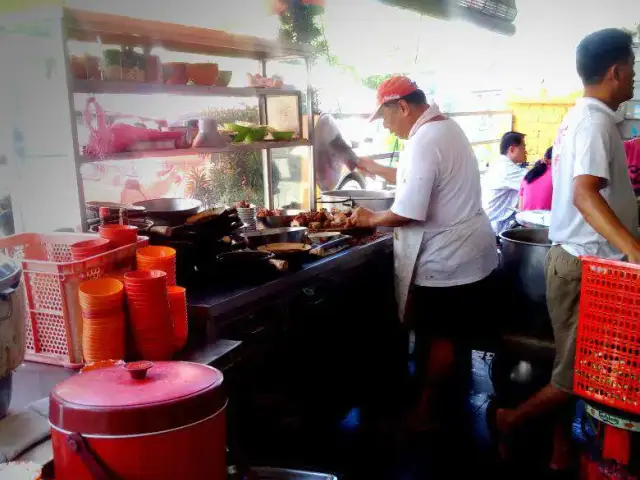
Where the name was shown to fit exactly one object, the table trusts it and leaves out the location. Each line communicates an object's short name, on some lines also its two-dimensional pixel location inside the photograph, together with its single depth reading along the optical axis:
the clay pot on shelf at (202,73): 2.91
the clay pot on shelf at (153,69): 2.69
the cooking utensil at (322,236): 3.06
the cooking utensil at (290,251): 2.60
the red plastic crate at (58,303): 1.70
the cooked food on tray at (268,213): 3.31
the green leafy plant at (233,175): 4.91
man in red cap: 2.83
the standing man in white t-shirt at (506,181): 5.77
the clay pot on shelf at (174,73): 2.80
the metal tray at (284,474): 1.48
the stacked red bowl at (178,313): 1.85
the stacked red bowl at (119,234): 1.93
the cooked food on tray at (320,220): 3.25
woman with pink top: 4.60
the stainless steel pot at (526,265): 2.82
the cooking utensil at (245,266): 2.42
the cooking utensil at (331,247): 2.85
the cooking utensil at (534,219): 3.29
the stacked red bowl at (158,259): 1.90
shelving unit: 2.26
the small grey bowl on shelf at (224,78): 3.12
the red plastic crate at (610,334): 1.82
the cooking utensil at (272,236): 2.83
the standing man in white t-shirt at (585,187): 2.18
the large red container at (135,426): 1.11
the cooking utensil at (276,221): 3.24
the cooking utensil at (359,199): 3.47
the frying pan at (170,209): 2.49
